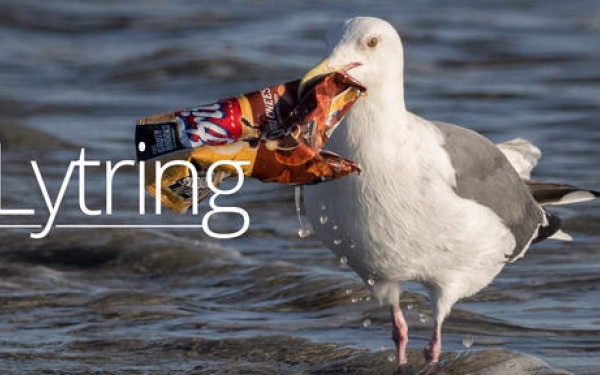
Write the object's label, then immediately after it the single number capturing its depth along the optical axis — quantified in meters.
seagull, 11.33
